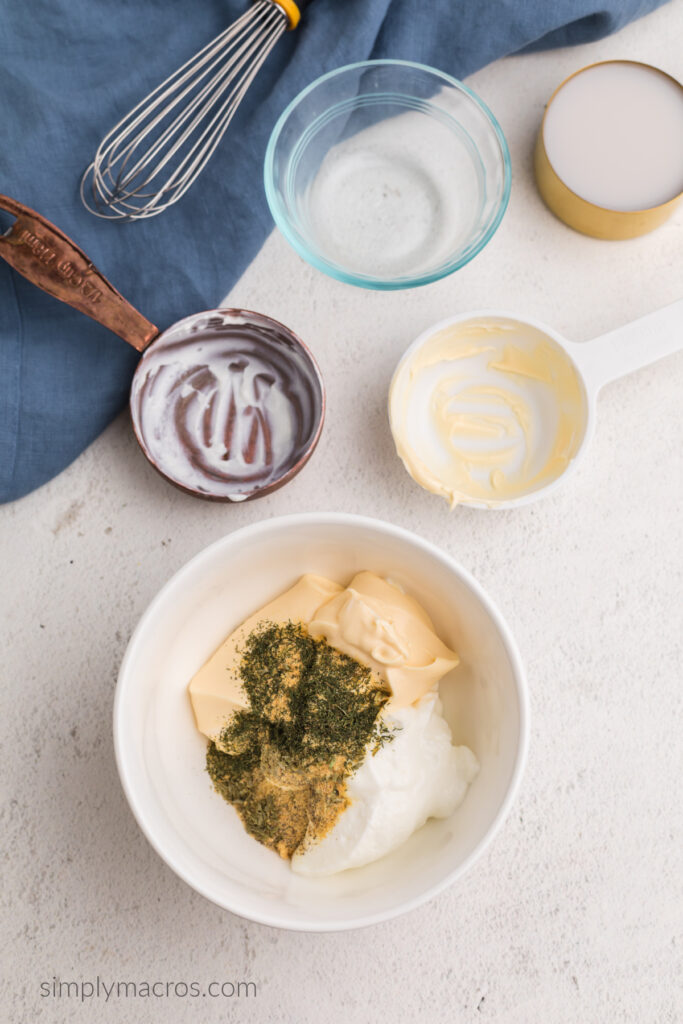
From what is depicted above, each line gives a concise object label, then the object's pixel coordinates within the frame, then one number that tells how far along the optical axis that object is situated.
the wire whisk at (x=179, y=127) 0.57
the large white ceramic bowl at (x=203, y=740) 0.49
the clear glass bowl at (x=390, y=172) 0.57
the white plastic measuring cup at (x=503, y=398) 0.56
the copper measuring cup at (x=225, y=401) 0.56
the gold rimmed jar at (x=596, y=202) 0.57
